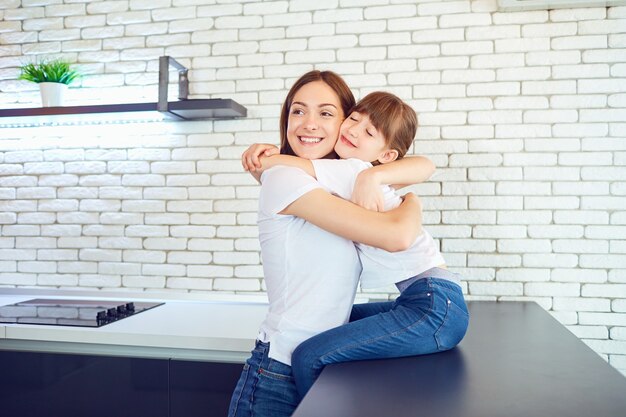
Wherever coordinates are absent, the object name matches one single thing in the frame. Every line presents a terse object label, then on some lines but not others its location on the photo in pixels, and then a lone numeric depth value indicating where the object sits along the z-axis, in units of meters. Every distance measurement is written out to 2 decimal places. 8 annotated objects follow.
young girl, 1.29
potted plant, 2.50
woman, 1.30
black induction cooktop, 1.99
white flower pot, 2.50
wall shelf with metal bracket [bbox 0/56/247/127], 2.25
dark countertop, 0.99
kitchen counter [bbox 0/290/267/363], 1.79
